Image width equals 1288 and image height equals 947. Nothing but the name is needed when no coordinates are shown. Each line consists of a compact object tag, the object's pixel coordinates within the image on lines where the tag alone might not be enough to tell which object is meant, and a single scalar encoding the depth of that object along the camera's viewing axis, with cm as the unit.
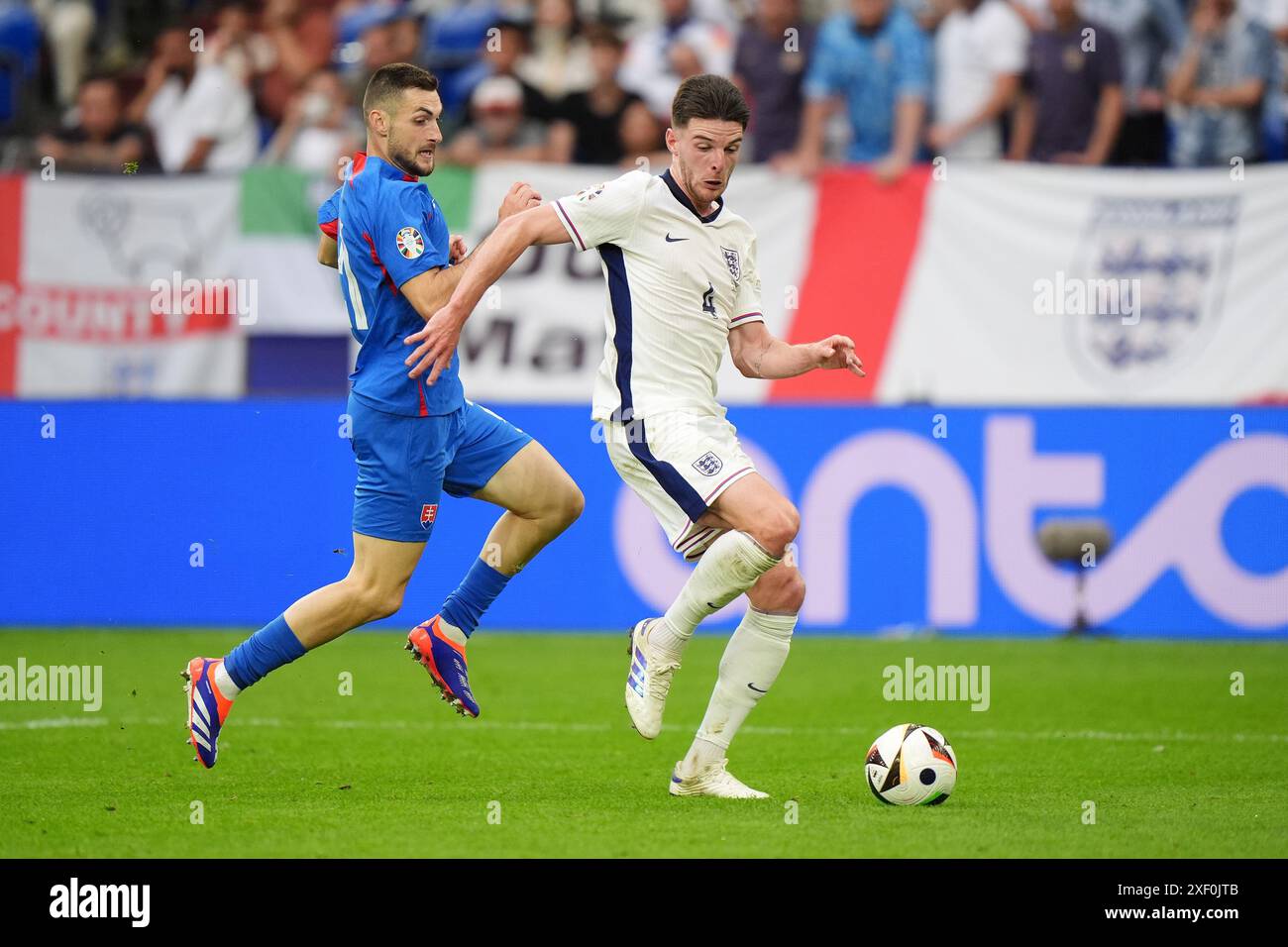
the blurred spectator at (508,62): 1570
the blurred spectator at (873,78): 1513
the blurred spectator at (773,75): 1534
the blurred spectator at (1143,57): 1543
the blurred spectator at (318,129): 1569
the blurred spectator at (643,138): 1518
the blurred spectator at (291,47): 1647
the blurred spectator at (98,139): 1585
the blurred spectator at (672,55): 1570
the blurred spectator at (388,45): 1598
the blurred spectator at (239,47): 1633
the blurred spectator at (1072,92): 1516
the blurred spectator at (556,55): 1591
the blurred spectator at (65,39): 1714
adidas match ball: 667
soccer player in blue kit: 672
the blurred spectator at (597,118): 1543
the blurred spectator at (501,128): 1544
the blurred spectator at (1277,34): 1545
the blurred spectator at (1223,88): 1520
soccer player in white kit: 663
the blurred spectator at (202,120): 1609
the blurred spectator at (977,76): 1536
